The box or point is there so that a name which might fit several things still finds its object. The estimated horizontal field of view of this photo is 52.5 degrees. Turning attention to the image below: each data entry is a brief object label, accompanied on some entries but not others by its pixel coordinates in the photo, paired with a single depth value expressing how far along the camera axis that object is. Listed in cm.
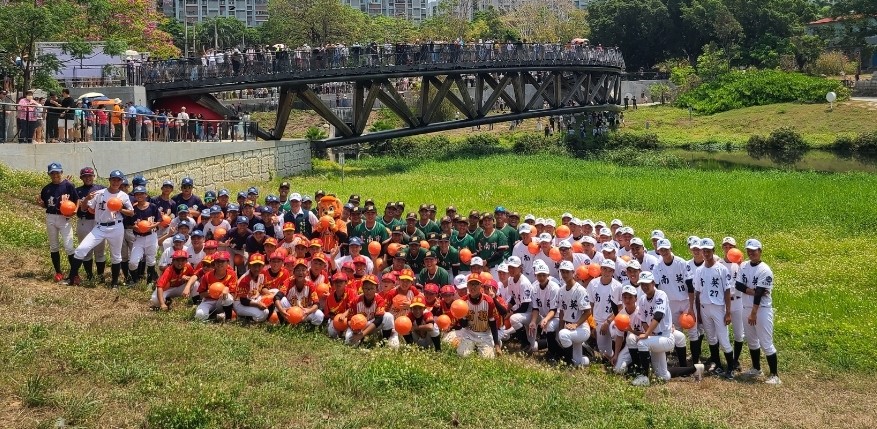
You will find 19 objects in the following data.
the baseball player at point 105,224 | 1432
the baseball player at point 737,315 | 1250
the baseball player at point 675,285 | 1270
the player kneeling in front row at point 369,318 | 1226
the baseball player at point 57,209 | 1435
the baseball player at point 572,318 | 1238
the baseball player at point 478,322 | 1251
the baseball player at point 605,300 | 1243
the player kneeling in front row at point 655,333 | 1181
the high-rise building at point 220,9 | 17088
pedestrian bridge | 3275
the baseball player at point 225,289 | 1318
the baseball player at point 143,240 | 1477
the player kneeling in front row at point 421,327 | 1225
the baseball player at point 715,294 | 1238
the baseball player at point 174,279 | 1359
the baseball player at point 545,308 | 1270
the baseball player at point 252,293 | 1315
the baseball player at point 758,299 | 1212
